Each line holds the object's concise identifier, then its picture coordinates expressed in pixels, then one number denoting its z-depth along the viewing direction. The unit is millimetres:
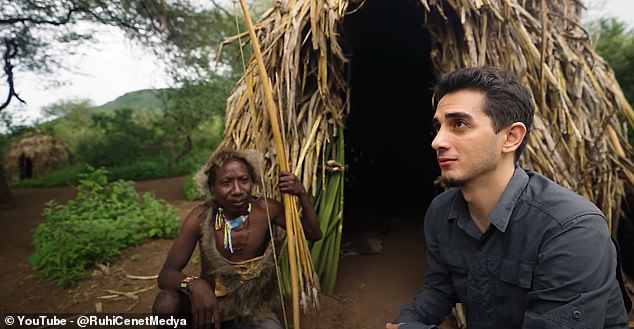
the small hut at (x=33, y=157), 12516
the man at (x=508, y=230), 1060
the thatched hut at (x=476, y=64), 2348
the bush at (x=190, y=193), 7906
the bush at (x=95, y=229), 3711
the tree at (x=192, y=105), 10562
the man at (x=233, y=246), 1841
